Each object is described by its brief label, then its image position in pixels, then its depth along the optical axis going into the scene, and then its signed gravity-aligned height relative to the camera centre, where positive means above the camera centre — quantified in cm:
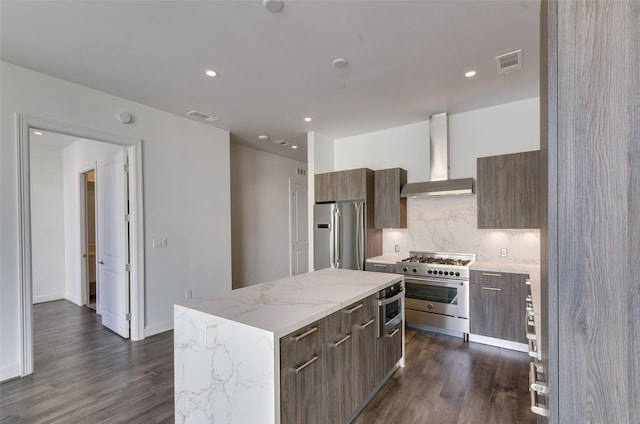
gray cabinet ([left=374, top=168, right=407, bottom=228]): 443 +16
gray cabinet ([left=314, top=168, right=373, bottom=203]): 452 +41
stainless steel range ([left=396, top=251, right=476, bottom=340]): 362 -110
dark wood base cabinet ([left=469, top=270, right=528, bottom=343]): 325 -115
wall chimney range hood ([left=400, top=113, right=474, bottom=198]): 411 +70
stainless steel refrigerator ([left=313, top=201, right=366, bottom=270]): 450 -42
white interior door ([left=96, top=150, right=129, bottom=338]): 376 -44
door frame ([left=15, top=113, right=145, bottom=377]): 279 +9
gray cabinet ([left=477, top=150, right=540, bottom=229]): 340 +21
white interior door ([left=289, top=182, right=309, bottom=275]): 680 -48
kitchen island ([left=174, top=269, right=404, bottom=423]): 145 -79
